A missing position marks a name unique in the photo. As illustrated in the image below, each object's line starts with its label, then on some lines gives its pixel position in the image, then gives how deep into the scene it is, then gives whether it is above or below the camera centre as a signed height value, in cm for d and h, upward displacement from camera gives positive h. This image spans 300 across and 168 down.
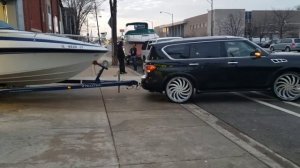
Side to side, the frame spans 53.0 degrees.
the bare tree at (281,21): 5733 +532
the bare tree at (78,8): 3825 +570
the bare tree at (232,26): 5541 +448
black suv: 734 -50
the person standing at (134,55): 1617 -24
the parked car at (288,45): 2927 +30
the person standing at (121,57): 1380 -30
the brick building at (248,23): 5668 +520
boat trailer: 724 -85
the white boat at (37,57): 674 -12
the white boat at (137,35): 2285 +119
